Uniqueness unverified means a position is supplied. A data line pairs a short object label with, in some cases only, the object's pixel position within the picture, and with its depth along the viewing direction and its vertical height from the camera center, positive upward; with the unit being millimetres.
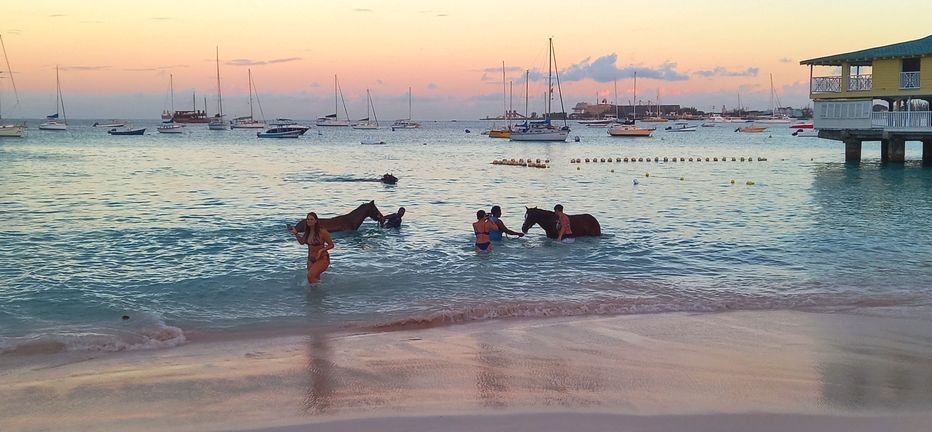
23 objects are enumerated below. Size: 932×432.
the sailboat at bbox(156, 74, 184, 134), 129750 +2110
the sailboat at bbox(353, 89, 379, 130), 163875 +3081
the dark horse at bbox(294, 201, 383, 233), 21266 -2144
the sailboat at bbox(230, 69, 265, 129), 139225 +2837
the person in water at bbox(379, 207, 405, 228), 22344 -2274
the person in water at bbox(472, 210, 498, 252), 17953 -2118
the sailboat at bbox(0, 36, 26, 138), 106750 +1646
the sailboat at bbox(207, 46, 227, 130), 134775 +3083
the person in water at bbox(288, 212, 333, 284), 14297 -1927
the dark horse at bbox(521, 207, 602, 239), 19812 -2156
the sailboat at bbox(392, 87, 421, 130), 185875 +3148
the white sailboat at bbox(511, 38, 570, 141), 88438 +290
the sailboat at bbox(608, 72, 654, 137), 112312 +465
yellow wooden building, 42188 +1849
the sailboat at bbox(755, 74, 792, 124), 186125 +3078
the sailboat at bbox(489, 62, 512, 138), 107988 +462
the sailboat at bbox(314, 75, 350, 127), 168250 +3853
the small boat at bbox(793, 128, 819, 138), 118750 -175
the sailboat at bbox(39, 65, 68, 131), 143125 +2989
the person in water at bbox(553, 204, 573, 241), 19406 -2122
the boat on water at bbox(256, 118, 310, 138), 109475 +924
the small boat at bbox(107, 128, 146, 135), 122169 +1643
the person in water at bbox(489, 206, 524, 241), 18781 -2130
